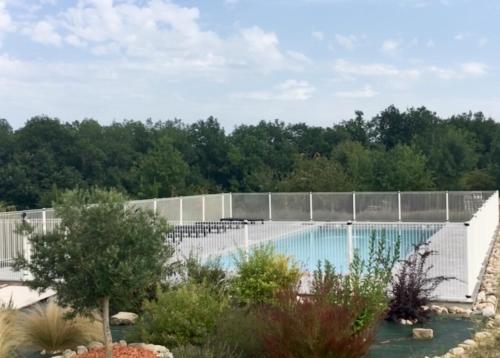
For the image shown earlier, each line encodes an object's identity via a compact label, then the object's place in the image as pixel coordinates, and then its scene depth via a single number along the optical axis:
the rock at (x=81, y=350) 7.30
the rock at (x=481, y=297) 10.18
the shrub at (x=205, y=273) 9.37
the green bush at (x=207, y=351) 6.42
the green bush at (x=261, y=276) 8.97
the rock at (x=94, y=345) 7.39
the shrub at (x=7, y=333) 6.71
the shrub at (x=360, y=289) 6.80
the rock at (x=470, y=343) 7.65
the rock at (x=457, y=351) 7.34
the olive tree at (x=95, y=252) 5.97
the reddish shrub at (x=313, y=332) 5.99
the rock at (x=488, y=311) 9.31
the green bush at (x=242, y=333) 6.78
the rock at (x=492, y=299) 9.97
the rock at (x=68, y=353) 7.14
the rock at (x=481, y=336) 7.86
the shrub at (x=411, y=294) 9.16
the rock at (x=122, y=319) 9.44
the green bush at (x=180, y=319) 7.23
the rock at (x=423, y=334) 8.34
